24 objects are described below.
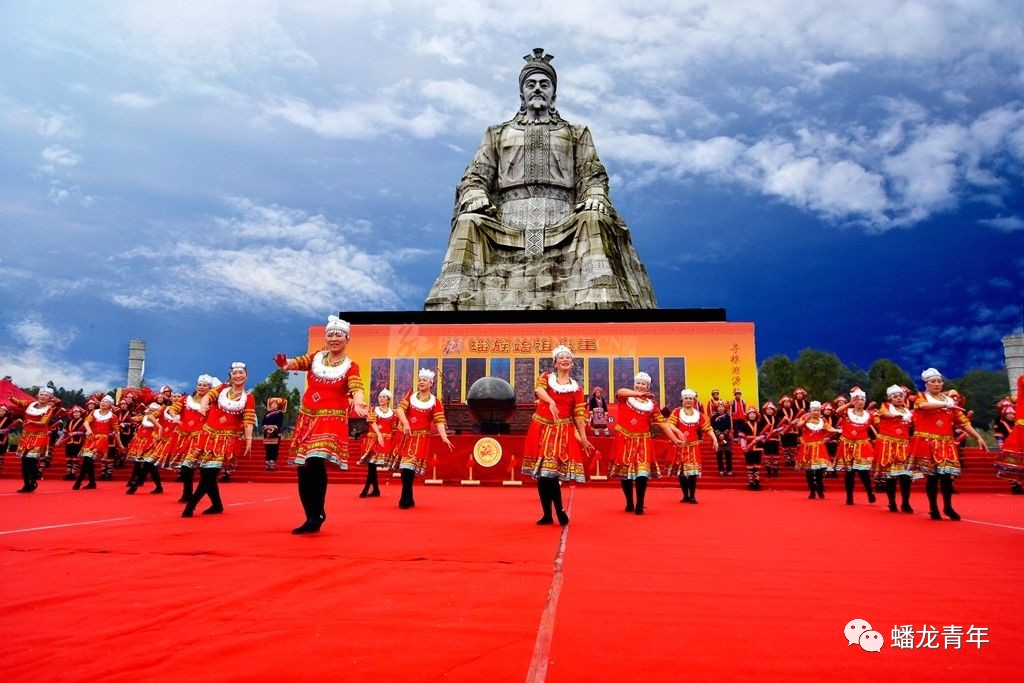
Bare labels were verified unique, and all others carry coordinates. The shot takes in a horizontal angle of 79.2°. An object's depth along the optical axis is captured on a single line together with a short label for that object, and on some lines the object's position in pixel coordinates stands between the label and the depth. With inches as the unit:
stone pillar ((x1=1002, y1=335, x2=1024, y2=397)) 927.7
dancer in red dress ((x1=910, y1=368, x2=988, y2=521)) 223.8
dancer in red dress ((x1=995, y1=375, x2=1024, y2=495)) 217.8
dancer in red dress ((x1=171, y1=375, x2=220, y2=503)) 222.1
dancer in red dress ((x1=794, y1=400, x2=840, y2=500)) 341.1
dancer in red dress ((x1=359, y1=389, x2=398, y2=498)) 300.5
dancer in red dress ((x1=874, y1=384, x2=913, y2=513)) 257.9
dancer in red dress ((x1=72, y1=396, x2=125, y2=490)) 363.3
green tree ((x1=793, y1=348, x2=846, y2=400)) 1231.5
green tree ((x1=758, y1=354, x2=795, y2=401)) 1277.6
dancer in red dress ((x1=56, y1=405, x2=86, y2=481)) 424.5
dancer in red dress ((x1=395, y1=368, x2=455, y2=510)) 251.3
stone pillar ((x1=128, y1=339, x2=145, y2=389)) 952.3
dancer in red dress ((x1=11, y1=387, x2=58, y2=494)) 332.2
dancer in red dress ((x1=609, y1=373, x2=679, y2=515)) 242.4
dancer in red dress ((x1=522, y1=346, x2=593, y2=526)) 193.2
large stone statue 722.2
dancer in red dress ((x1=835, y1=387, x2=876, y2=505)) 295.1
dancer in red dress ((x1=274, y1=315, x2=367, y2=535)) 173.0
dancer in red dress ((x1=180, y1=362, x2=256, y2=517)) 215.2
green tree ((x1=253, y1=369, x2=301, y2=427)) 1204.5
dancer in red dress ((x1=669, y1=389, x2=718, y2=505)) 295.1
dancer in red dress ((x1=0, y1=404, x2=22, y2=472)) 372.5
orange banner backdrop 674.8
